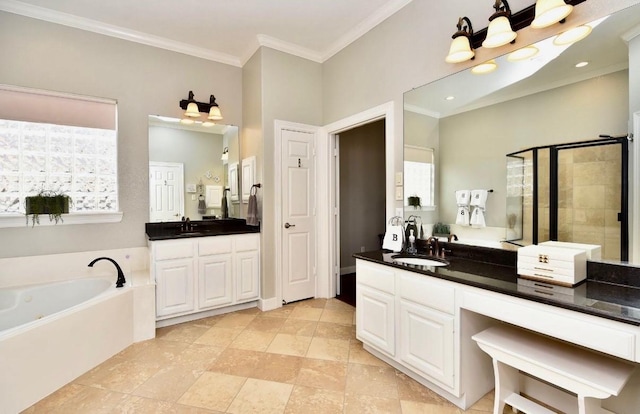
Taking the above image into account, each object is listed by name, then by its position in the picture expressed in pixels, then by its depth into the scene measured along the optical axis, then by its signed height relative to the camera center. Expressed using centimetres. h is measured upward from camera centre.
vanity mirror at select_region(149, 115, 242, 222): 334 +43
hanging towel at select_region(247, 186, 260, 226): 335 -8
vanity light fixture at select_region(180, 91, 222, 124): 339 +112
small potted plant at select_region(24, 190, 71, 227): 275 +1
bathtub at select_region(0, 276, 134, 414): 176 -90
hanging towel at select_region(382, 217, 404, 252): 242 -28
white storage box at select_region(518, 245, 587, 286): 150 -32
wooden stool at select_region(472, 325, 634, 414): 127 -74
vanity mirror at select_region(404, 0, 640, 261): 156 +52
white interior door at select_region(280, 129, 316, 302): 353 -13
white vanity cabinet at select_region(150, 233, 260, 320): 289 -70
